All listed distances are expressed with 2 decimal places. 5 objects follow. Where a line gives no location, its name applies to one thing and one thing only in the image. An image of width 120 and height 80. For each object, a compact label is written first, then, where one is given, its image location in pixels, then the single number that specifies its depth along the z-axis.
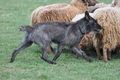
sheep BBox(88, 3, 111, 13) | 11.95
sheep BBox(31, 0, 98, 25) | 10.57
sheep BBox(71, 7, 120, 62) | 9.24
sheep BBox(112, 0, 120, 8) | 11.13
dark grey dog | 8.80
